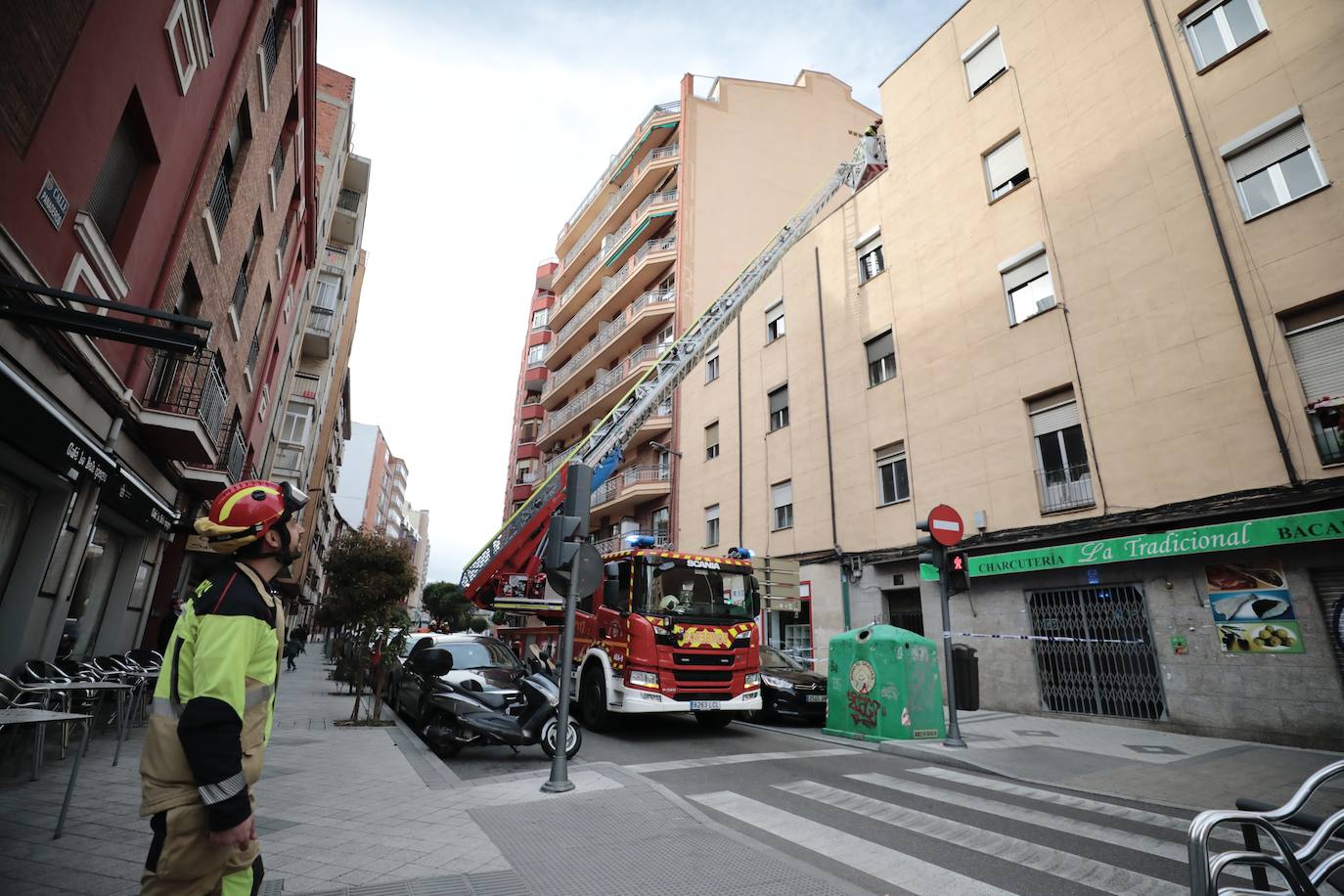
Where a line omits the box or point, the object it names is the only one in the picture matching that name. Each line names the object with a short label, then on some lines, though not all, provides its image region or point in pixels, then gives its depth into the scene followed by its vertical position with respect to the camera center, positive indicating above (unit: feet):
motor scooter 24.06 -2.74
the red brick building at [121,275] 17.62 +12.58
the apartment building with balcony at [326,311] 74.69 +44.48
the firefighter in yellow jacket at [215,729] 6.31 -0.88
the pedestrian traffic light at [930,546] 29.96 +4.63
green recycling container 30.04 -1.77
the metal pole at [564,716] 18.29 -2.03
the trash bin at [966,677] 34.47 -1.39
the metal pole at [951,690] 27.45 -1.65
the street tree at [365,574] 61.46 +6.43
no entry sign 30.07 +5.57
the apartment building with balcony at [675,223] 91.65 +63.48
